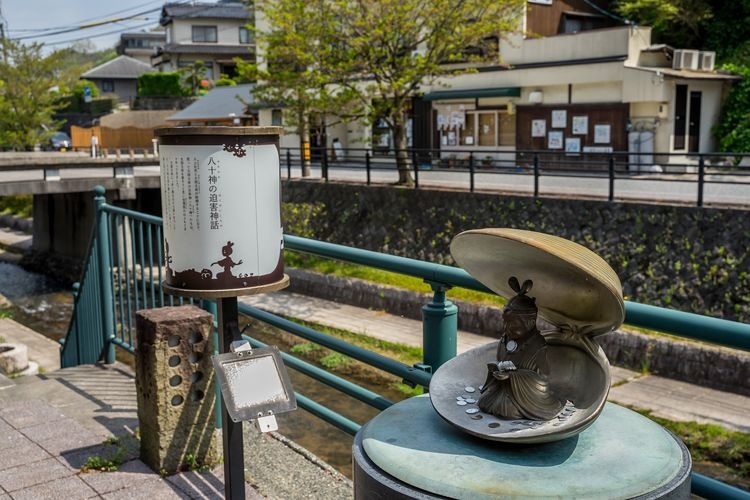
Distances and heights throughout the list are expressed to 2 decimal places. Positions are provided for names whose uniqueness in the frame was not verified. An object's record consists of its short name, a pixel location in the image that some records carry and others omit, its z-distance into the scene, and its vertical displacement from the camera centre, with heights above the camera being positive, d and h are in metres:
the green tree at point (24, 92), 39.97 +2.42
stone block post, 4.15 -1.36
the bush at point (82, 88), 62.28 +4.09
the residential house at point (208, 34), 60.12 +7.97
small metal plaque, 2.86 -0.93
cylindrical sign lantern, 3.00 -0.27
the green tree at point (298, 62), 19.56 +1.95
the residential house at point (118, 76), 71.88 +5.68
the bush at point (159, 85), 55.34 +3.71
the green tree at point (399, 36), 18.91 +2.41
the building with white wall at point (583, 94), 23.28 +1.20
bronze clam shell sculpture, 2.14 -0.57
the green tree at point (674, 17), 26.72 +3.89
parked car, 47.31 -0.27
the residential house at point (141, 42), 88.62 +11.04
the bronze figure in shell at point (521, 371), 2.23 -0.69
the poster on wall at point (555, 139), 25.11 -0.24
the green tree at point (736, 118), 23.73 +0.34
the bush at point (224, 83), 46.65 +3.32
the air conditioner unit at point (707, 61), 24.66 +2.16
